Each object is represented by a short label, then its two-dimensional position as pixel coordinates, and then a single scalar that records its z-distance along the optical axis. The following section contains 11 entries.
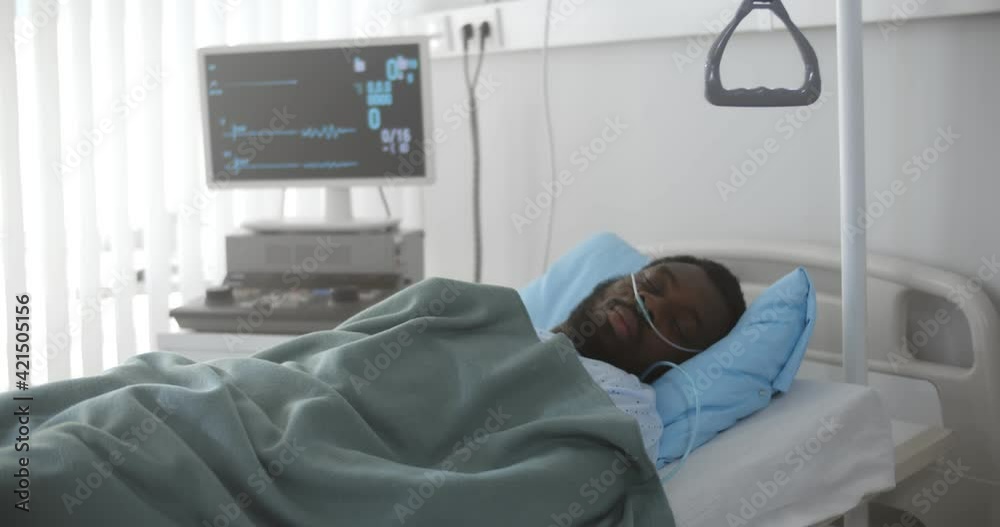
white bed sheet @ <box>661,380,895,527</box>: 1.53
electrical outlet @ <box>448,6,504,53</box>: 2.69
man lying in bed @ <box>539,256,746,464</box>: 1.83
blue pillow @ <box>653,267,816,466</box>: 1.69
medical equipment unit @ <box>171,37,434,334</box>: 2.46
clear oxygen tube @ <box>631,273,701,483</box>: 1.58
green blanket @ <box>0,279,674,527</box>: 1.23
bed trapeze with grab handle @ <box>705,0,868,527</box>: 1.63
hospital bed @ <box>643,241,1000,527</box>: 1.58
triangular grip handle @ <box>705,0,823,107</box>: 1.62
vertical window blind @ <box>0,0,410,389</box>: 2.42
